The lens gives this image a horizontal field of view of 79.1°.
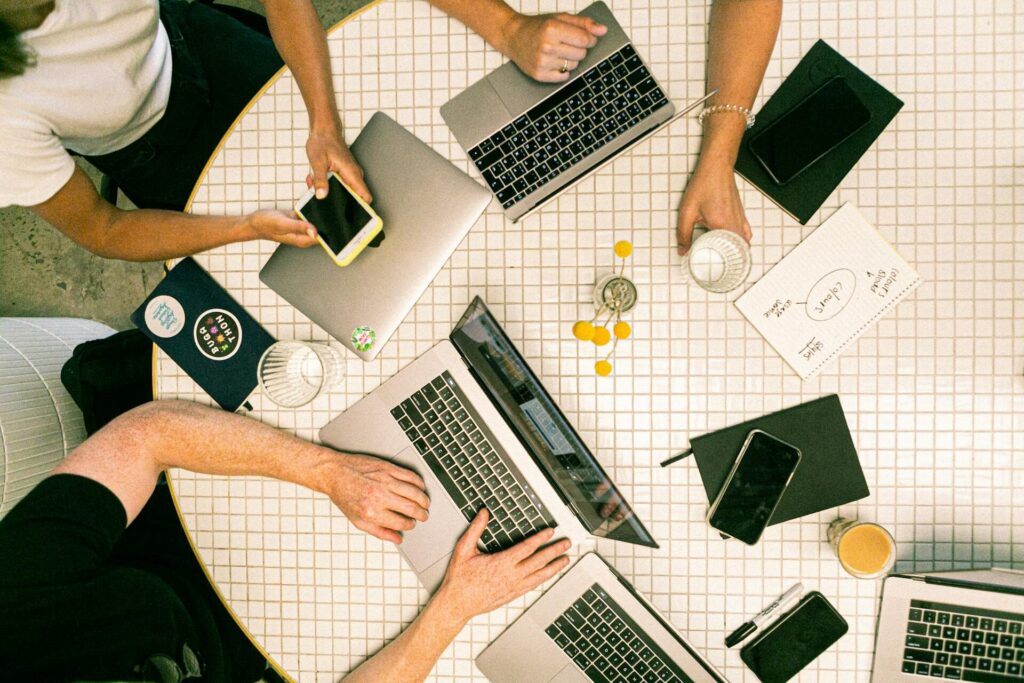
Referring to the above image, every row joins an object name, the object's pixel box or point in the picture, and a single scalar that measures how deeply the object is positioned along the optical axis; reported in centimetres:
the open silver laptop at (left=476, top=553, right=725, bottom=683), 104
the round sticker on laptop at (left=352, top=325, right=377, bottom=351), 114
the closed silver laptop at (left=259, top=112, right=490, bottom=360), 113
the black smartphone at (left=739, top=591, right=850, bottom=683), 108
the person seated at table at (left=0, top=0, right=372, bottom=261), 102
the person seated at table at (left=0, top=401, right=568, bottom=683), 97
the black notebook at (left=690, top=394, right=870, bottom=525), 108
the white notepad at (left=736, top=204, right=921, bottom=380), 107
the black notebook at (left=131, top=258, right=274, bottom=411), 118
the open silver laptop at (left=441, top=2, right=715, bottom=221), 109
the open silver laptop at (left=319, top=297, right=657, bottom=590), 104
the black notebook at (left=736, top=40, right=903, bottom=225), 108
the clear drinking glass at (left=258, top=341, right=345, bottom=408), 113
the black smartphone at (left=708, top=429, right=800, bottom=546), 106
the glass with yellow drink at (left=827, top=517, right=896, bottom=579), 99
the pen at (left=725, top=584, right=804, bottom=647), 108
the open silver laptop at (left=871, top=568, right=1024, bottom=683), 99
